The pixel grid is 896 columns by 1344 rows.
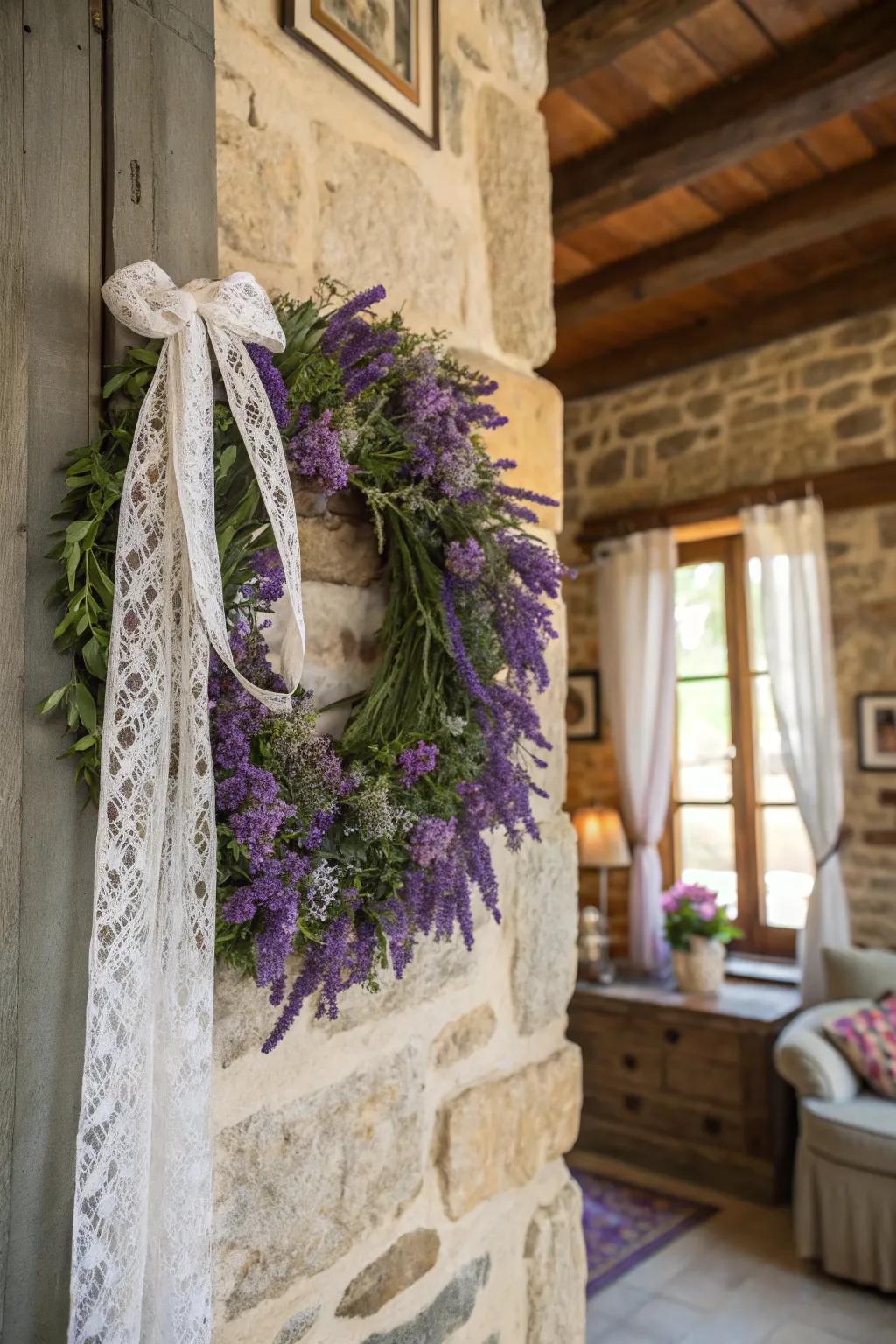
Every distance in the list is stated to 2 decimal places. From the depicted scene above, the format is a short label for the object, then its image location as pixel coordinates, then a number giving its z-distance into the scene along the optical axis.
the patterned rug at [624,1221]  3.12
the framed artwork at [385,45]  1.13
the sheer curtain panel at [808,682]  3.91
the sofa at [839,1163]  2.89
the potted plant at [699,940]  3.91
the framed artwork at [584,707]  4.85
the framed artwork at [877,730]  3.90
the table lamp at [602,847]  4.26
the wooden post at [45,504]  0.80
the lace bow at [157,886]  0.78
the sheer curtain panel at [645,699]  4.50
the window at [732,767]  4.33
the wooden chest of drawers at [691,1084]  3.54
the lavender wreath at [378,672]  0.86
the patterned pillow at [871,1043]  3.14
